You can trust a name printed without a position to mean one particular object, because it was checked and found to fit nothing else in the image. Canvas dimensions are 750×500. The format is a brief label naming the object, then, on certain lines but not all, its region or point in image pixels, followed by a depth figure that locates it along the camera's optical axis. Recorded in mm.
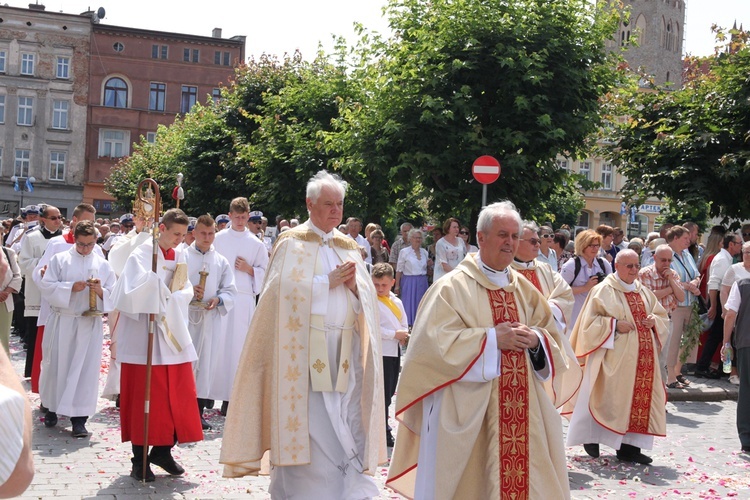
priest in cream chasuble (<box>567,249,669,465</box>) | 8688
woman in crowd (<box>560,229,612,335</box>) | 11102
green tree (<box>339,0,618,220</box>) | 18094
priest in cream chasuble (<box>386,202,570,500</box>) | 5246
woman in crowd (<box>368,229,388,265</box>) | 18391
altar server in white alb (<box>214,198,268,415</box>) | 10633
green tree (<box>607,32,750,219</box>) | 15578
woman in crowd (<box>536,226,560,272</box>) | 13969
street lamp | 54788
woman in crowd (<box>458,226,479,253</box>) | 17172
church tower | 84375
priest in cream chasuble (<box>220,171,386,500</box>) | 6250
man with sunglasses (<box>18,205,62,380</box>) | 12344
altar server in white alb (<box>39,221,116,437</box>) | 9141
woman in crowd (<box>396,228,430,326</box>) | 17500
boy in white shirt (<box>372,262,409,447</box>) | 8688
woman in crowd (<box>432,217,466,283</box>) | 16531
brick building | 62531
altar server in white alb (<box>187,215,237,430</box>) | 9625
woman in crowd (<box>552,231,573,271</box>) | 14391
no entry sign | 16000
